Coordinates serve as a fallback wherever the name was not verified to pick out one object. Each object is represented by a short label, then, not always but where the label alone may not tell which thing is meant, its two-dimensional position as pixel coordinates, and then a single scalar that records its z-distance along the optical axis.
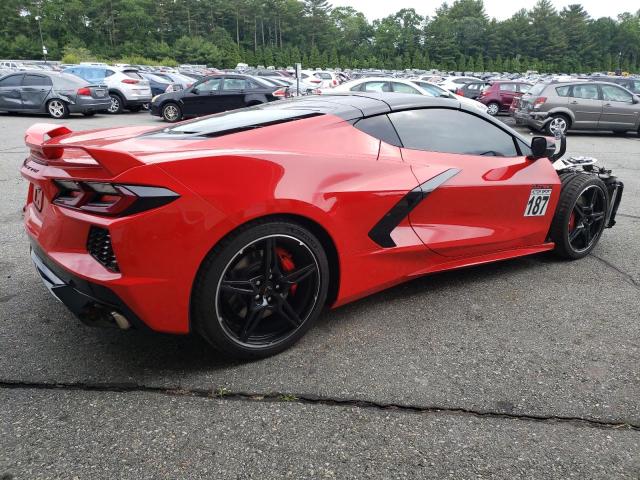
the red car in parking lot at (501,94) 18.59
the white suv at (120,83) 16.75
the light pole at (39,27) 83.12
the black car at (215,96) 14.43
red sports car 2.24
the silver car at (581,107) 13.96
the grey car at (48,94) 14.51
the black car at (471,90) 21.68
